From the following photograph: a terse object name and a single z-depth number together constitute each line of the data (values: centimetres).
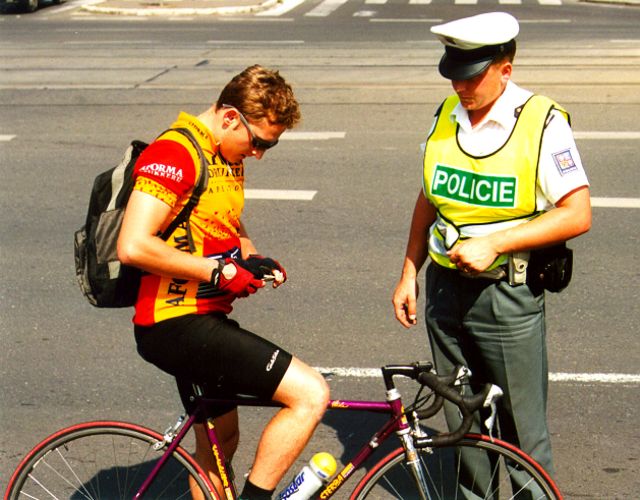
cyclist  353
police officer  363
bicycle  354
